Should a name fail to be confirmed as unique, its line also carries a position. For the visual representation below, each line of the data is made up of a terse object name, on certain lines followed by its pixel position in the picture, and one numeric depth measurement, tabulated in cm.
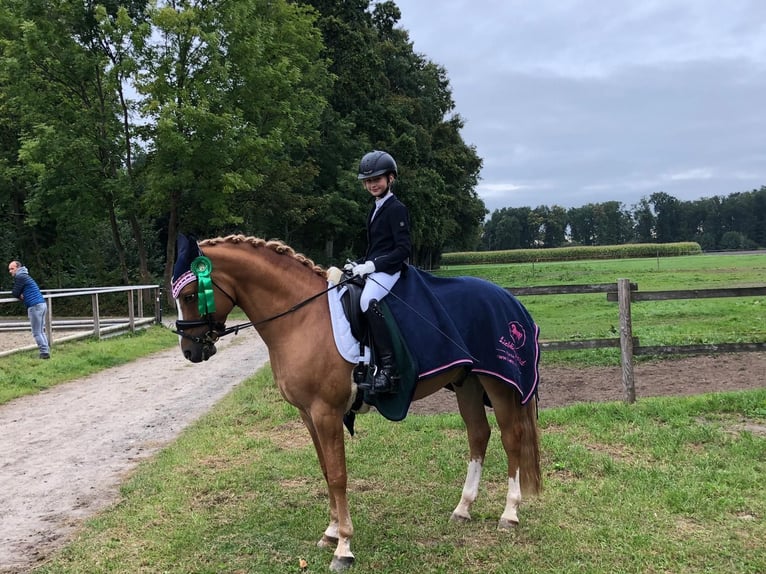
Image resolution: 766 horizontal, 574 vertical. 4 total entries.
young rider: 416
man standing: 1234
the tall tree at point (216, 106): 2089
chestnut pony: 409
